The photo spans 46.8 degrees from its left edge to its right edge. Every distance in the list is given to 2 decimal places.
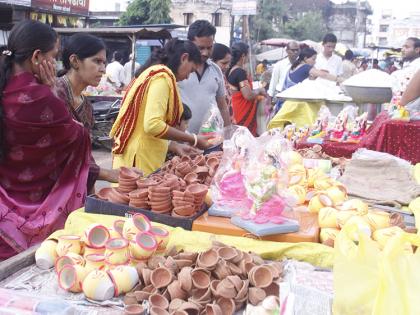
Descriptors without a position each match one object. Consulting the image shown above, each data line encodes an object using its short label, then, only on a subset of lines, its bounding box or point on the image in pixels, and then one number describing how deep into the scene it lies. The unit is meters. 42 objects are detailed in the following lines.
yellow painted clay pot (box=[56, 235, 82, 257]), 1.60
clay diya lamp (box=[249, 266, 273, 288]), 1.41
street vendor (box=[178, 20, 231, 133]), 3.51
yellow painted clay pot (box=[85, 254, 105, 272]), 1.51
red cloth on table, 3.63
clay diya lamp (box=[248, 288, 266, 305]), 1.35
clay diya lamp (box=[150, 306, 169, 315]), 1.31
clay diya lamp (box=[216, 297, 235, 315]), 1.33
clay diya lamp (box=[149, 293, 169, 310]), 1.35
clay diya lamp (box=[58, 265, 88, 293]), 1.45
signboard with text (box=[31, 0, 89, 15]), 14.28
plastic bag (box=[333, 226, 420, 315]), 1.00
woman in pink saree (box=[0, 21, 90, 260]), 2.10
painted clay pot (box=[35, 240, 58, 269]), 1.61
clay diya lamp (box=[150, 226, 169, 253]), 1.63
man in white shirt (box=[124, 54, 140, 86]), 10.89
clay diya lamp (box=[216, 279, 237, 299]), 1.35
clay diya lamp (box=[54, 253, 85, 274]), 1.51
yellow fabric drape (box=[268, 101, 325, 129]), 4.91
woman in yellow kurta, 2.61
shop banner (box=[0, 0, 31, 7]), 12.57
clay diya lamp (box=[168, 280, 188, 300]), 1.37
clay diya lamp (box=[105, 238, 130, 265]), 1.54
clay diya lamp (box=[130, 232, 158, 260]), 1.55
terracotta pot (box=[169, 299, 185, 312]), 1.32
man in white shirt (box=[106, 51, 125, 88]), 10.55
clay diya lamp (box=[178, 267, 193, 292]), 1.38
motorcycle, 7.57
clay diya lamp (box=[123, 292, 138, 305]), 1.38
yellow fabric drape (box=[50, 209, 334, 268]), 1.63
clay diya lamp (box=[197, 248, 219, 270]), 1.44
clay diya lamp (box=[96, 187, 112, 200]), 2.06
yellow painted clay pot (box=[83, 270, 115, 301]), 1.40
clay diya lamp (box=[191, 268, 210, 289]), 1.39
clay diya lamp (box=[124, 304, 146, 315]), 1.30
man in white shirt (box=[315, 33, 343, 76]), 7.07
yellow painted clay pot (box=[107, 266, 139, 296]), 1.43
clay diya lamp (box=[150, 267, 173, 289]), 1.42
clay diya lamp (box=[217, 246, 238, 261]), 1.49
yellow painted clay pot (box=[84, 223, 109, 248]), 1.60
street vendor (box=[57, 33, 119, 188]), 2.48
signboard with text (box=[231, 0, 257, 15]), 14.36
